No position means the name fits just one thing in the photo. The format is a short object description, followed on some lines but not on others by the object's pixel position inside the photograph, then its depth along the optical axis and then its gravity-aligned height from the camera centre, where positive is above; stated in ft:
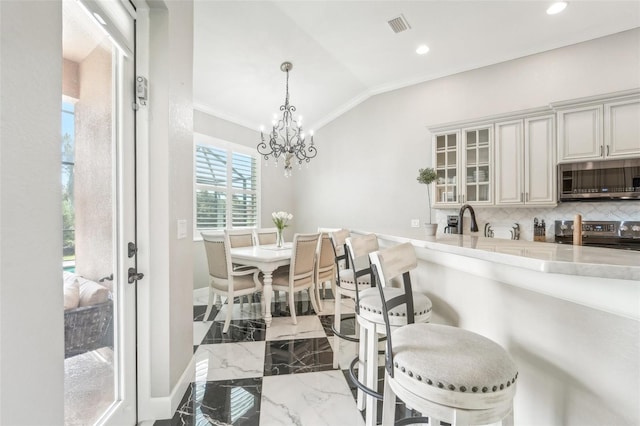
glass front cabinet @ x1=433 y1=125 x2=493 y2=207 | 10.58 +1.93
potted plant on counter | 6.12 +0.87
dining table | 9.29 -1.71
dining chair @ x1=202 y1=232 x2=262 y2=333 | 9.16 -2.18
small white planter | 6.06 -0.35
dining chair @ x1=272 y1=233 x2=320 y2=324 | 9.77 -2.17
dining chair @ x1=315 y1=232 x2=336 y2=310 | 10.80 -2.09
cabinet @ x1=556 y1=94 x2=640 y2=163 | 8.24 +2.68
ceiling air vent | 8.80 +6.34
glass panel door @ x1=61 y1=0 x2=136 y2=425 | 3.60 -0.05
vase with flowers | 11.87 -0.32
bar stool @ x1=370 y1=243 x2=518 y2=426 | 2.53 -1.58
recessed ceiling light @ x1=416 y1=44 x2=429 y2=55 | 10.28 +6.36
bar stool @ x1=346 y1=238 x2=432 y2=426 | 3.90 -1.65
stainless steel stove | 8.30 -0.70
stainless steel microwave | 8.29 +1.06
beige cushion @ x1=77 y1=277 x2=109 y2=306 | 3.82 -1.18
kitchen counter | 2.32 -0.48
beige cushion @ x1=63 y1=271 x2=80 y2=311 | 3.46 -1.02
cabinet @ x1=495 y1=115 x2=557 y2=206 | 9.49 +1.87
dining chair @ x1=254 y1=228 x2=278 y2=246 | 13.21 -1.12
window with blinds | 13.34 +1.42
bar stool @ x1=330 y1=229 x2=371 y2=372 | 6.60 -1.73
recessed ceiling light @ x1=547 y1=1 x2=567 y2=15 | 8.13 +6.32
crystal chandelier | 10.44 +2.73
